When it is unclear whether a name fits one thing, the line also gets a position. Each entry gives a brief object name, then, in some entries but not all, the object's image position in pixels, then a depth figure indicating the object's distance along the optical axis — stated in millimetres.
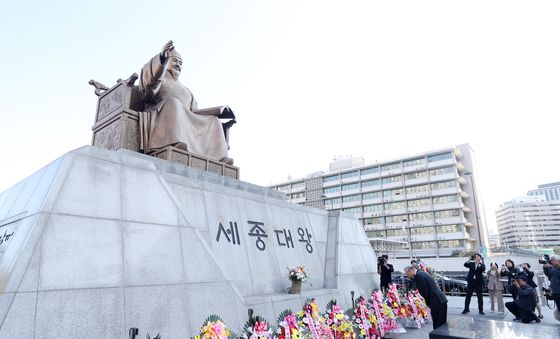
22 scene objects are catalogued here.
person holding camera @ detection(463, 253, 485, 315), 9906
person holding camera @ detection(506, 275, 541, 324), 8445
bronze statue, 7996
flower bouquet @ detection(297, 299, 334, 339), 5199
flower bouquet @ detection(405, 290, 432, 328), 8523
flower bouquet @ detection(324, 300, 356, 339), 5762
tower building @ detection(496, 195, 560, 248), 131625
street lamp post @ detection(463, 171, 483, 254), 48516
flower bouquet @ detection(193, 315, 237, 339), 3795
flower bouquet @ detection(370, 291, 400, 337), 7337
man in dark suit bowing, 6609
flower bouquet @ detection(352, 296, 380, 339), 6754
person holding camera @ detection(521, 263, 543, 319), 9443
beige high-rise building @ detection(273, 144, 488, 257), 50875
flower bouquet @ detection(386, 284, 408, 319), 8258
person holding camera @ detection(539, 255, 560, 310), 7445
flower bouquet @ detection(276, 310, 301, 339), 4734
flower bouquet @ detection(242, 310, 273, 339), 4305
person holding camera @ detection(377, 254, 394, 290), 10289
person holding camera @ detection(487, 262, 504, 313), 10305
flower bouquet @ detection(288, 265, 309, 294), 7254
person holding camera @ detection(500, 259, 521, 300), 9438
